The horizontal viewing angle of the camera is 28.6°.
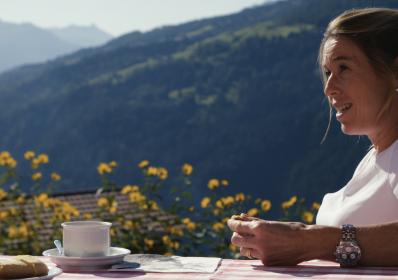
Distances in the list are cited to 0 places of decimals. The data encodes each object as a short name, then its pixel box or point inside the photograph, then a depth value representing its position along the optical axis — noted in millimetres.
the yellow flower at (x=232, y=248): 4355
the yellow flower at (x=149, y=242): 4418
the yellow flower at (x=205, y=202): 4447
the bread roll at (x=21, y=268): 1348
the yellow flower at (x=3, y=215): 4460
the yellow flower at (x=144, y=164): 4512
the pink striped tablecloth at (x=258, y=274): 1422
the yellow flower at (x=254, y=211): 4505
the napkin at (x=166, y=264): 1516
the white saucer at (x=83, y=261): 1527
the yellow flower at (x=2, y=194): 4434
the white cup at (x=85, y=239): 1565
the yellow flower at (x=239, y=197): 4250
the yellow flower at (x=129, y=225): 4496
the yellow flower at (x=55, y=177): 4699
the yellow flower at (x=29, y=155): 4696
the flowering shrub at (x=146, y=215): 4438
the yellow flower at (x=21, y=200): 4613
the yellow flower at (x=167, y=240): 4508
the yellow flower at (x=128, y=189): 4466
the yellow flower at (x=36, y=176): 4596
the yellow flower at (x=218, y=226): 4422
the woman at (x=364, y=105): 1749
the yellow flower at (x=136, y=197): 4555
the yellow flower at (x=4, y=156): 4555
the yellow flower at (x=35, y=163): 4629
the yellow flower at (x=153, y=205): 4641
